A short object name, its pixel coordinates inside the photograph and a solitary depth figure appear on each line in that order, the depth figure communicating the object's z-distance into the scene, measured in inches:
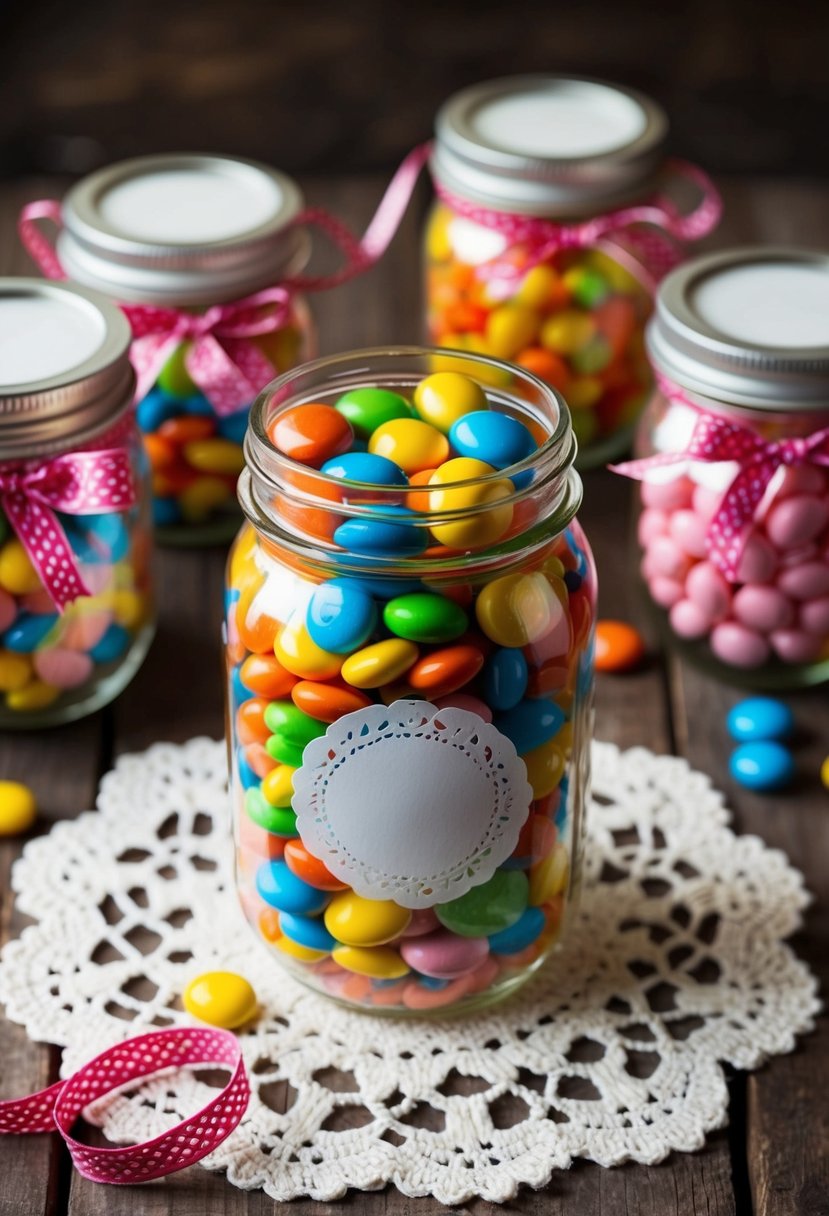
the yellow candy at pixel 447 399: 19.4
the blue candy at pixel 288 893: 19.6
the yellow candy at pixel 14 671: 23.1
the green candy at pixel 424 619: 18.3
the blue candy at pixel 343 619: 18.5
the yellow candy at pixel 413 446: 19.0
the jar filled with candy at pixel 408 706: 18.5
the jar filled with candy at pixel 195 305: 25.4
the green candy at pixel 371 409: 19.5
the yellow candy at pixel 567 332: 26.6
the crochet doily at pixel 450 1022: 19.5
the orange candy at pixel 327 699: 18.6
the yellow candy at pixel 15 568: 22.6
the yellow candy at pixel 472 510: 18.3
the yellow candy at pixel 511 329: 26.5
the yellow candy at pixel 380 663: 18.3
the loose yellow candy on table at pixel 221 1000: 20.3
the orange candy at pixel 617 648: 24.7
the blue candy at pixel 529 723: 19.0
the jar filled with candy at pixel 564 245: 26.4
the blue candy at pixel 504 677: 18.7
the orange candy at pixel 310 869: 19.5
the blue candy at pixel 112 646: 23.8
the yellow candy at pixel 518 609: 18.6
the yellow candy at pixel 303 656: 18.6
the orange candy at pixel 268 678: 19.0
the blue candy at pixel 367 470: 18.5
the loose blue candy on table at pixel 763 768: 23.0
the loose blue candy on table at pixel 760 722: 23.7
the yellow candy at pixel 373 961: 19.7
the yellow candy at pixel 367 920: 19.3
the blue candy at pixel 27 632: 23.0
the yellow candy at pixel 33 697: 23.4
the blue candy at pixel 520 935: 20.0
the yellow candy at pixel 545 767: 19.3
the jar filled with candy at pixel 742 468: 23.2
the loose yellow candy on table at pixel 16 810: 22.2
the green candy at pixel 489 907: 19.5
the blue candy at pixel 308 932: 19.9
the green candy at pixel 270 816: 19.5
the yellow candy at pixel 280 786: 19.3
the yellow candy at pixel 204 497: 26.2
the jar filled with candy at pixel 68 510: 22.5
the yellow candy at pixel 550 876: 20.1
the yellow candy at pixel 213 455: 25.9
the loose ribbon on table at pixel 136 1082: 19.0
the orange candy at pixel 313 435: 19.0
